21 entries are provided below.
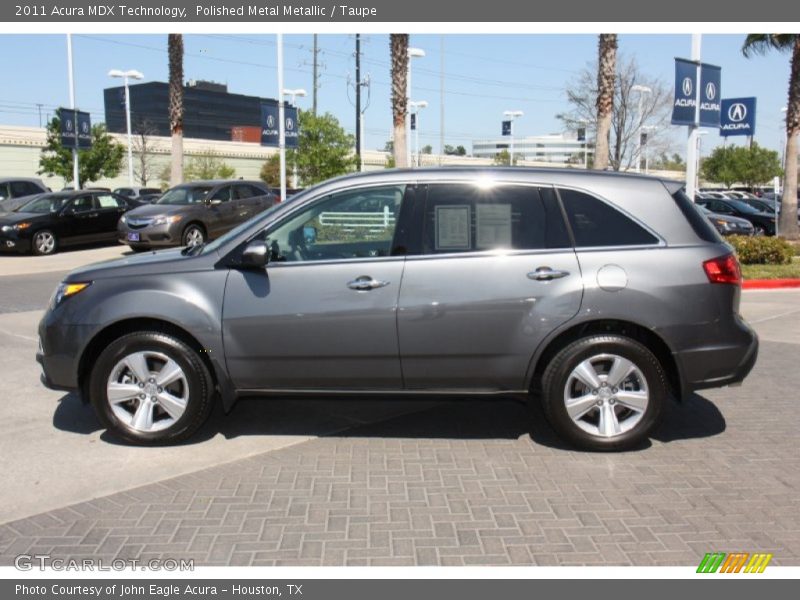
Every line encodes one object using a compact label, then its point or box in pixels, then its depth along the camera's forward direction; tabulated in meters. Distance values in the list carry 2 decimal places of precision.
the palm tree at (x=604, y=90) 18.00
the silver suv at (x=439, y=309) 4.92
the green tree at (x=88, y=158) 46.38
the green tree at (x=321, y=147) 26.58
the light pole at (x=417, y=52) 30.90
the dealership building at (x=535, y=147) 117.38
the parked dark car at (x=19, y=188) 23.16
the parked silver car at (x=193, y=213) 17.59
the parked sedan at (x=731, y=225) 23.84
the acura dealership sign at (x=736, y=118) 17.02
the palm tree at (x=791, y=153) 20.86
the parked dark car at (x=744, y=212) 26.75
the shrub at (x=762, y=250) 15.83
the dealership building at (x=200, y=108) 106.44
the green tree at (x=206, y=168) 57.31
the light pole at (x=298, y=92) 44.03
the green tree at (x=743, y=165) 70.00
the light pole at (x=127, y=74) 38.78
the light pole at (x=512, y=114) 42.52
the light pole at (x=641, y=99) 32.56
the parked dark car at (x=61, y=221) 18.14
